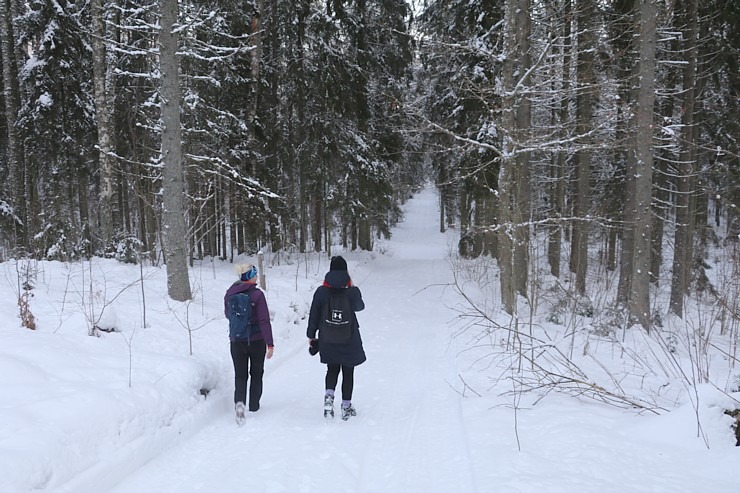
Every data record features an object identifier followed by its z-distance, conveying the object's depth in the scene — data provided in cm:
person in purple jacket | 494
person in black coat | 495
